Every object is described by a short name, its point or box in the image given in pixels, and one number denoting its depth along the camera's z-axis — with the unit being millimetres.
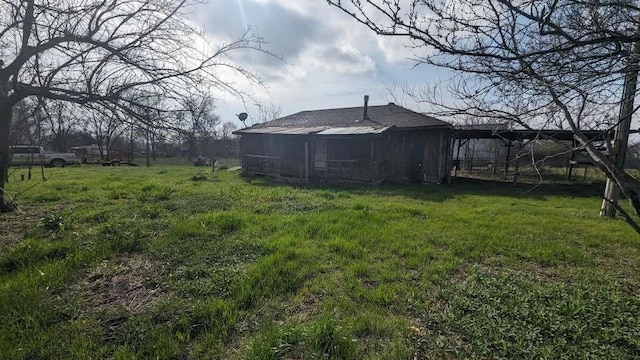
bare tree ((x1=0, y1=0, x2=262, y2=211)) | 4004
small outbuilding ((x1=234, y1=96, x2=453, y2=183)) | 14344
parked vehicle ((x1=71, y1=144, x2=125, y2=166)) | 30612
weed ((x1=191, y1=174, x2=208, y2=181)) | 15182
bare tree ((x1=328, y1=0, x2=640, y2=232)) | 1520
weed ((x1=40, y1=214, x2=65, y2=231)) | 5656
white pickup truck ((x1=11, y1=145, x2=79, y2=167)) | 21205
